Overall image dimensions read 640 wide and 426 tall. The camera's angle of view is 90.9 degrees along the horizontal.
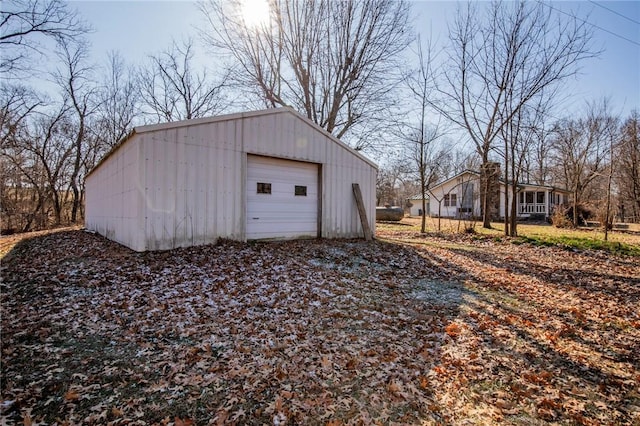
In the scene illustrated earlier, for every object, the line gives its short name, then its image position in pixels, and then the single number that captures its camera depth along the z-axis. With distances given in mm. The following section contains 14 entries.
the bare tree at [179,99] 23203
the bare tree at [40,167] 19992
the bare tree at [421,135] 15211
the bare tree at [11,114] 17438
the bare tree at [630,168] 24938
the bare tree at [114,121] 23734
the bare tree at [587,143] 23281
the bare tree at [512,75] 13070
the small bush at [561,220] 18062
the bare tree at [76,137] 21625
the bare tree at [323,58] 16250
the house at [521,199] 26672
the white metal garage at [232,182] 6738
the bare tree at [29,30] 11594
